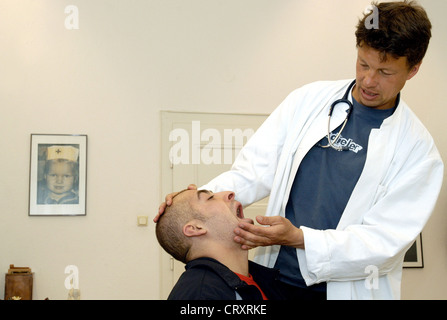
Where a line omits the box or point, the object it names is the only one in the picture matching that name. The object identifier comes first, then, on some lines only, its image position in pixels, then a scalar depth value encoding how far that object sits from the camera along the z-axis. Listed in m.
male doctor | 1.68
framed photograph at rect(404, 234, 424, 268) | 4.54
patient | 1.67
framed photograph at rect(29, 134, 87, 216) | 3.92
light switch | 4.04
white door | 4.12
